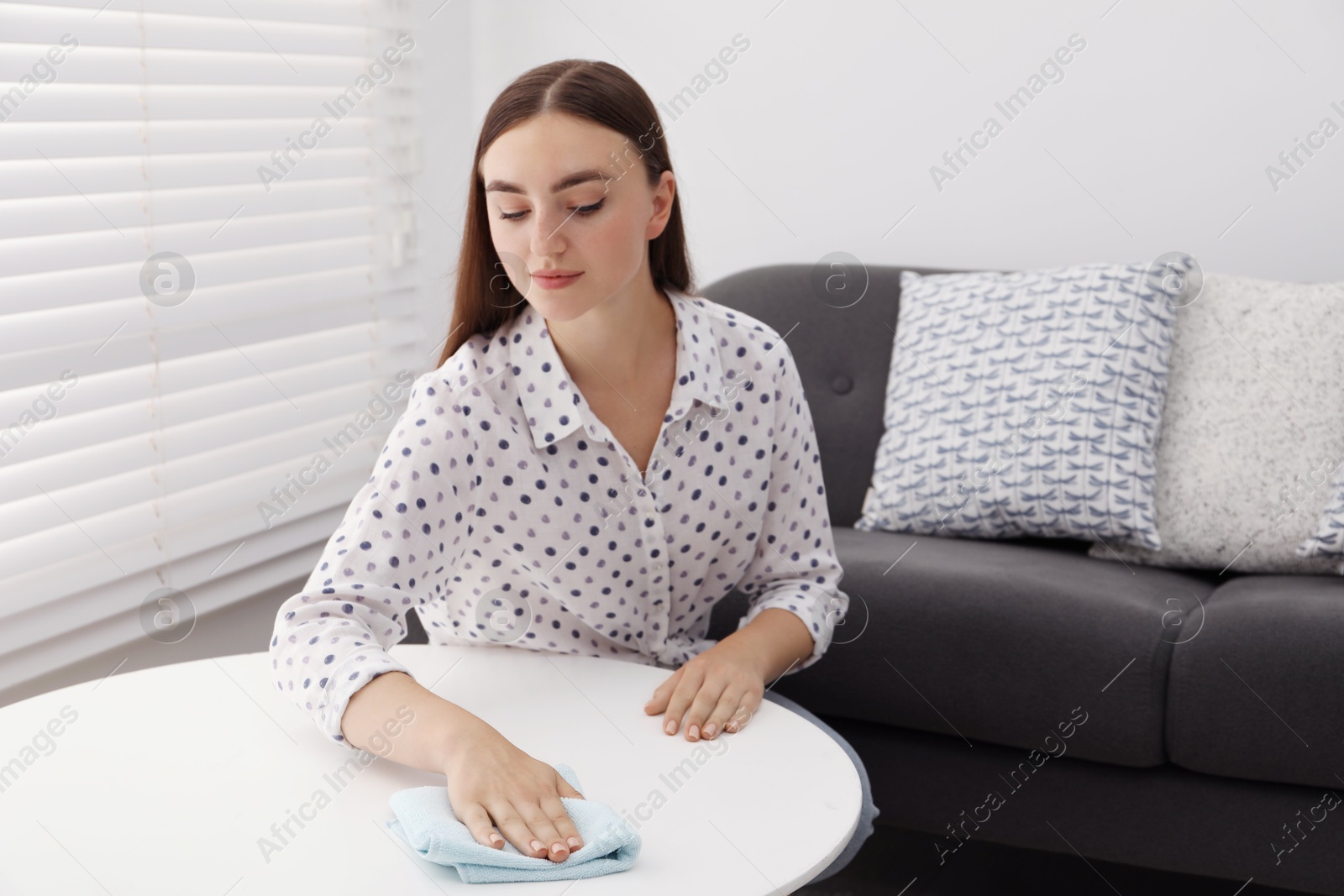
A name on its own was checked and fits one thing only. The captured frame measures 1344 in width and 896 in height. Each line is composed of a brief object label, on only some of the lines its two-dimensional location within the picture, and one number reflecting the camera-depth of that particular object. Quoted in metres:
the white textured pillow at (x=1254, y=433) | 1.88
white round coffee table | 0.81
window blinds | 1.79
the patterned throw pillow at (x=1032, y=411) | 1.95
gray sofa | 1.55
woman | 1.06
